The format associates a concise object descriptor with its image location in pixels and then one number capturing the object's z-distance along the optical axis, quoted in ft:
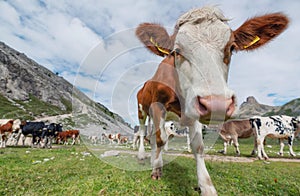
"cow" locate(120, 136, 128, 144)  113.56
